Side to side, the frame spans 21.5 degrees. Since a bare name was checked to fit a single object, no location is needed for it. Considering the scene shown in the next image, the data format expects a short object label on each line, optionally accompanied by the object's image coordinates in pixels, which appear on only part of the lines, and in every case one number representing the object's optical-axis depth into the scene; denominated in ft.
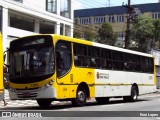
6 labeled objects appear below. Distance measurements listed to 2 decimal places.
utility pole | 143.48
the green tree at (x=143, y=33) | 220.23
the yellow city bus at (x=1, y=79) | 48.94
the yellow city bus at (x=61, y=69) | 60.90
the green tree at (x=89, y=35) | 260.40
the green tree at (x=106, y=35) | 253.14
